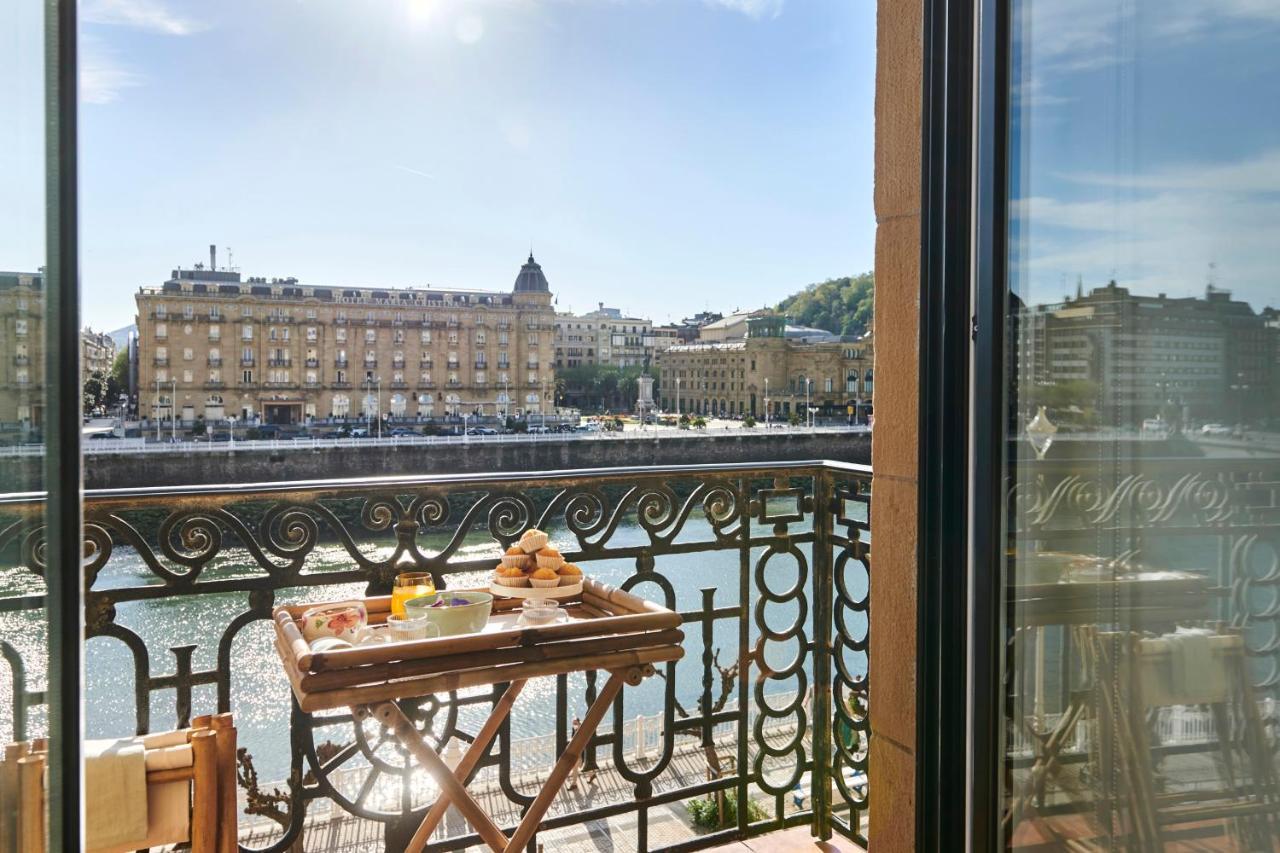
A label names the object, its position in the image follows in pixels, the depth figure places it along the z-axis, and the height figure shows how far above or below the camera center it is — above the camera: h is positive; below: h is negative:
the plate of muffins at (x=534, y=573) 1.97 -0.37
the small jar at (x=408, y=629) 1.61 -0.40
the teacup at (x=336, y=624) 1.66 -0.40
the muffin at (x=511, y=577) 1.99 -0.37
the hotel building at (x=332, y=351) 43.97 +3.67
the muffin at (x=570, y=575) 2.02 -0.37
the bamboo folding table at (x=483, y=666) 1.47 -0.46
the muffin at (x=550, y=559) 2.04 -0.34
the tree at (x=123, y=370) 43.44 +2.50
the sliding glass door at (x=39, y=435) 0.89 -0.02
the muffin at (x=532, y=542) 2.06 -0.30
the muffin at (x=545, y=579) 1.99 -0.38
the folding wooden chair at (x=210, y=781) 1.45 -0.62
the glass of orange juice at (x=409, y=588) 1.83 -0.37
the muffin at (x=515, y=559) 2.03 -0.34
